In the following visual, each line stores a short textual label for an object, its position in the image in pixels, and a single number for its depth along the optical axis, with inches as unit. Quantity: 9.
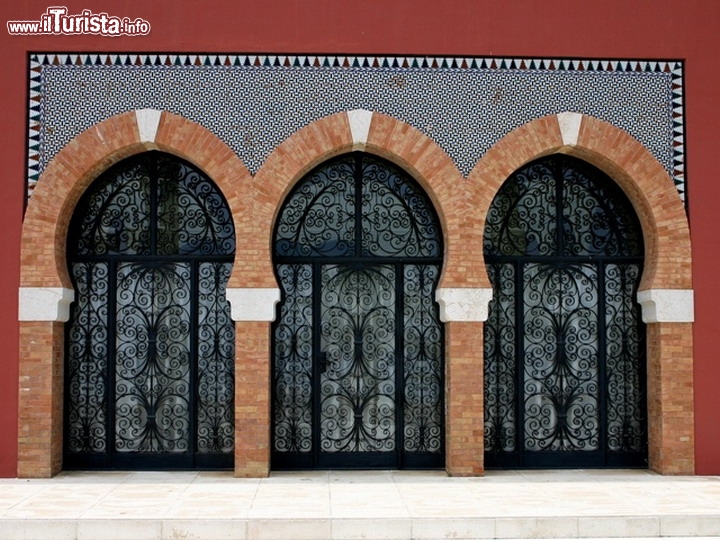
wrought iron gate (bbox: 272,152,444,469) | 409.1
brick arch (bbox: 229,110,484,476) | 391.9
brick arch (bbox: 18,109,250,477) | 390.0
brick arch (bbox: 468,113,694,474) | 399.9
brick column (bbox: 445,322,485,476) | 395.2
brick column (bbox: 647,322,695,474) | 399.2
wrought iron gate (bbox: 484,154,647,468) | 413.7
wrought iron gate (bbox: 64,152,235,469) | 407.5
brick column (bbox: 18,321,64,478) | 389.4
